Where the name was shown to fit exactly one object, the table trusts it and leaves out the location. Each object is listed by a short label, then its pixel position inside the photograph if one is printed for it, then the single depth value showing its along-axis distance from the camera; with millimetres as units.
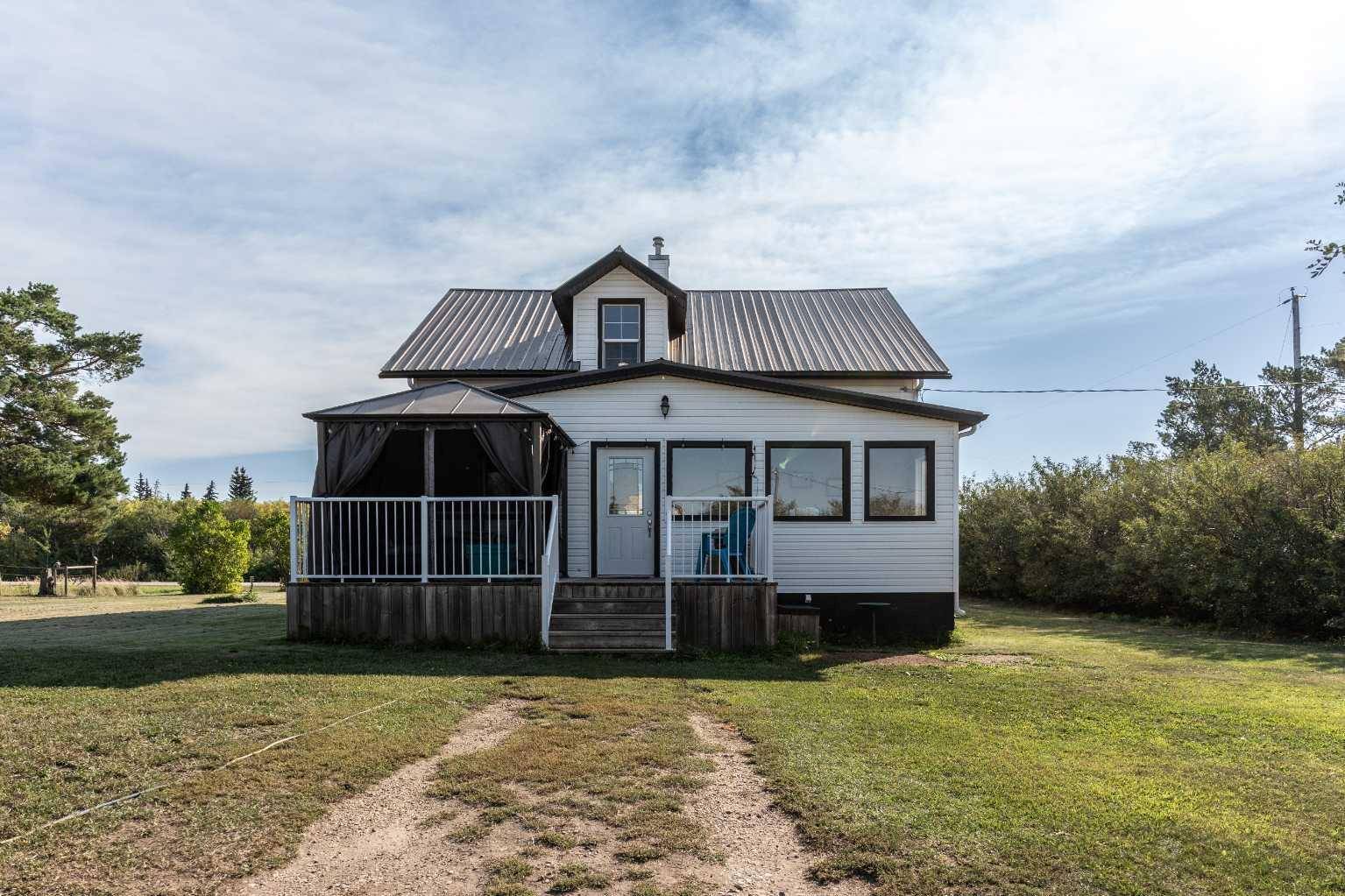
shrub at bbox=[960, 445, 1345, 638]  13156
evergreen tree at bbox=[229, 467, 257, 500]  81500
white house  11641
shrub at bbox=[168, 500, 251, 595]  20609
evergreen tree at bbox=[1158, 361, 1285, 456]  27578
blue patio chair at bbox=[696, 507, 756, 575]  11070
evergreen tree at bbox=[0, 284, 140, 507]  18453
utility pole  24031
